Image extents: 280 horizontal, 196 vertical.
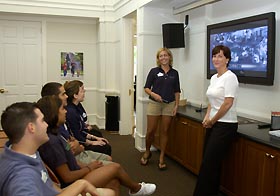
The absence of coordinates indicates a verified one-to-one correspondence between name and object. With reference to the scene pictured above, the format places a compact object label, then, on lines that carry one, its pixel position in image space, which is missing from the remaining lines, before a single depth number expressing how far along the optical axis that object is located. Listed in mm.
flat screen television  3203
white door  6422
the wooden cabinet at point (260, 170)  2555
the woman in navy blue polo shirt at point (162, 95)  4254
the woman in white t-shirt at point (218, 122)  2920
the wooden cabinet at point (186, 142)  3734
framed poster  6820
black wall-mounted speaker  4629
